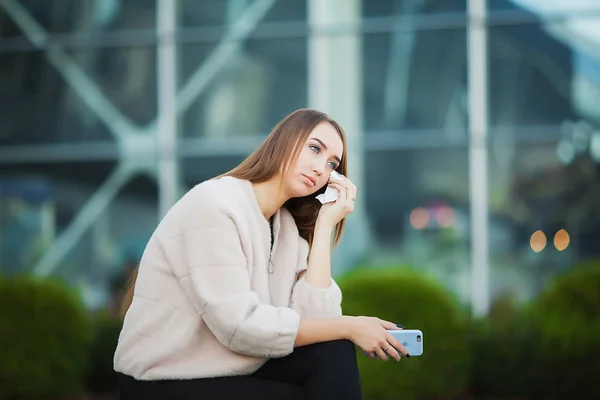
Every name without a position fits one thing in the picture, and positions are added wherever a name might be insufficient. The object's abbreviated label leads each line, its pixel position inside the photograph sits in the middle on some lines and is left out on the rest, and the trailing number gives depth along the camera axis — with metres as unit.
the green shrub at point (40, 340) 13.33
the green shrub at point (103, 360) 14.45
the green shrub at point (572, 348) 12.72
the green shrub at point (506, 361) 13.11
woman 4.80
